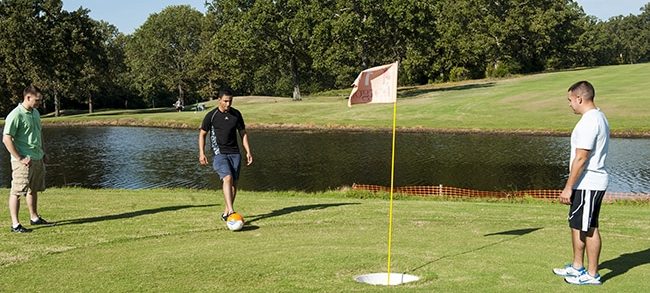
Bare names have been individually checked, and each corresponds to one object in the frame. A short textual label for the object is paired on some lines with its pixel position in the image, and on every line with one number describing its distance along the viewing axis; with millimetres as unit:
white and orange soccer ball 10156
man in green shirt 10031
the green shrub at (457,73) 88625
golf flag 7652
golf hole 7103
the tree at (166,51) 90312
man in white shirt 6809
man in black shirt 11055
